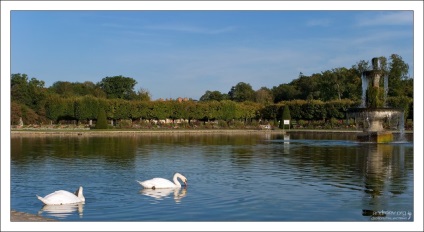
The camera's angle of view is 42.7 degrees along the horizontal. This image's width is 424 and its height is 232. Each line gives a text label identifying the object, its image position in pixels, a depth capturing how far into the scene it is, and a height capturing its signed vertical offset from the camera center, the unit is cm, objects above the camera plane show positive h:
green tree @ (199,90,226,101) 8850 +363
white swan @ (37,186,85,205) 1015 -154
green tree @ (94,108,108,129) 4831 -45
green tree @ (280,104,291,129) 5633 +23
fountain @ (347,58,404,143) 2981 +36
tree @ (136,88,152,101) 7812 +330
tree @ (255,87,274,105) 8025 +318
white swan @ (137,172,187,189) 1212 -150
